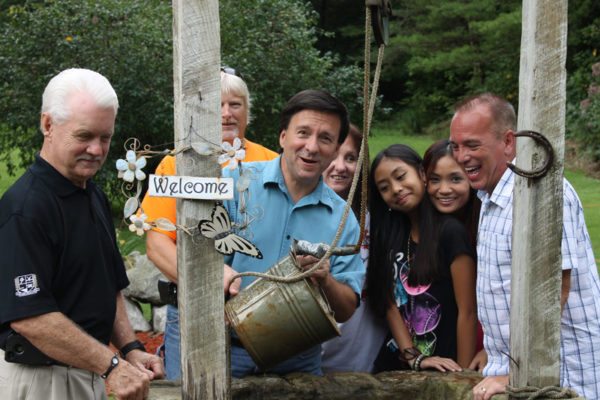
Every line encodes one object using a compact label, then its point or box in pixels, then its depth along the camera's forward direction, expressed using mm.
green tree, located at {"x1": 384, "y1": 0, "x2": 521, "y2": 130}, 18875
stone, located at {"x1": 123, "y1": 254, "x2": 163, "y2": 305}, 5754
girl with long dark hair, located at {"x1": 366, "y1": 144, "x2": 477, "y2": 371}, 3309
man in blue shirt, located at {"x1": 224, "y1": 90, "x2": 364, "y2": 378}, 2773
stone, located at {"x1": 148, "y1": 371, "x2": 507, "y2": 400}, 2850
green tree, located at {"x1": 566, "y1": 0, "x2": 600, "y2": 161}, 12953
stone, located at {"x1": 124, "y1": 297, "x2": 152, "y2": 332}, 5688
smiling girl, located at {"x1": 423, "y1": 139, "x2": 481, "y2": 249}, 3447
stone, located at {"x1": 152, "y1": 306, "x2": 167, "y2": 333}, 5645
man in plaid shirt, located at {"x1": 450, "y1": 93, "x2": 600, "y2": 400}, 2611
